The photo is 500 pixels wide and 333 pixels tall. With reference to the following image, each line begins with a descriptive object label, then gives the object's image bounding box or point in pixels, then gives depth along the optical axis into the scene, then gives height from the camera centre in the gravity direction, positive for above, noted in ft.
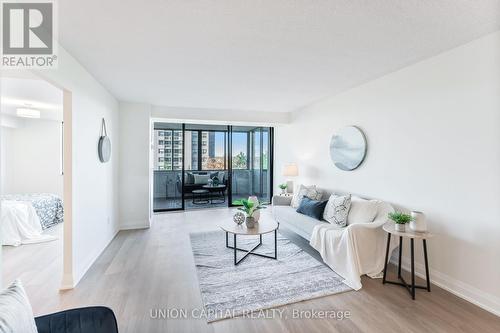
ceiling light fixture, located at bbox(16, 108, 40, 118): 13.33 +2.85
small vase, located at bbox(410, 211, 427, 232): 7.79 -1.91
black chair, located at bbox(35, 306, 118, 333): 3.87 -2.65
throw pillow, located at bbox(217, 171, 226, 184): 21.52 -1.10
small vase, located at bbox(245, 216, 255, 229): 10.61 -2.60
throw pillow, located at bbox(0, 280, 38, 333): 3.13 -2.07
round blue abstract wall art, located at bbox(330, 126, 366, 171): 11.41 +0.84
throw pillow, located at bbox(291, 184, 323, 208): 13.43 -1.70
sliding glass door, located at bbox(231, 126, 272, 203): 21.79 +0.09
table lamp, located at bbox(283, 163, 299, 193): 16.71 -0.42
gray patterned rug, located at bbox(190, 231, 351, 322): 7.30 -4.20
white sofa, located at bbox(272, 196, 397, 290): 8.55 -3.12
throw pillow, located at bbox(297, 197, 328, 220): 11.64 -2.19
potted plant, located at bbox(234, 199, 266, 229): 10.65 -2.16
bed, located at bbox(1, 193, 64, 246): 11.89 -3.00
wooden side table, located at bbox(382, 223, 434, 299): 7.53 -2.84
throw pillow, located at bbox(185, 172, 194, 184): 20.36 -1.23
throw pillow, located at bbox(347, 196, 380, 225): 9.71 -1.95
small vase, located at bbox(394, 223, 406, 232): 7.99 -2.11
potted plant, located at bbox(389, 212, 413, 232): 7.99 -1.87
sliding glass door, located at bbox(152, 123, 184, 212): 19.61 -0.20
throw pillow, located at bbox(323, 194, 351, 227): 10.52 -2.07
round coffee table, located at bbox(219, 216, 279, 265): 9.98 -2.84
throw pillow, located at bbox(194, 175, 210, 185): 20.71 -1.34
